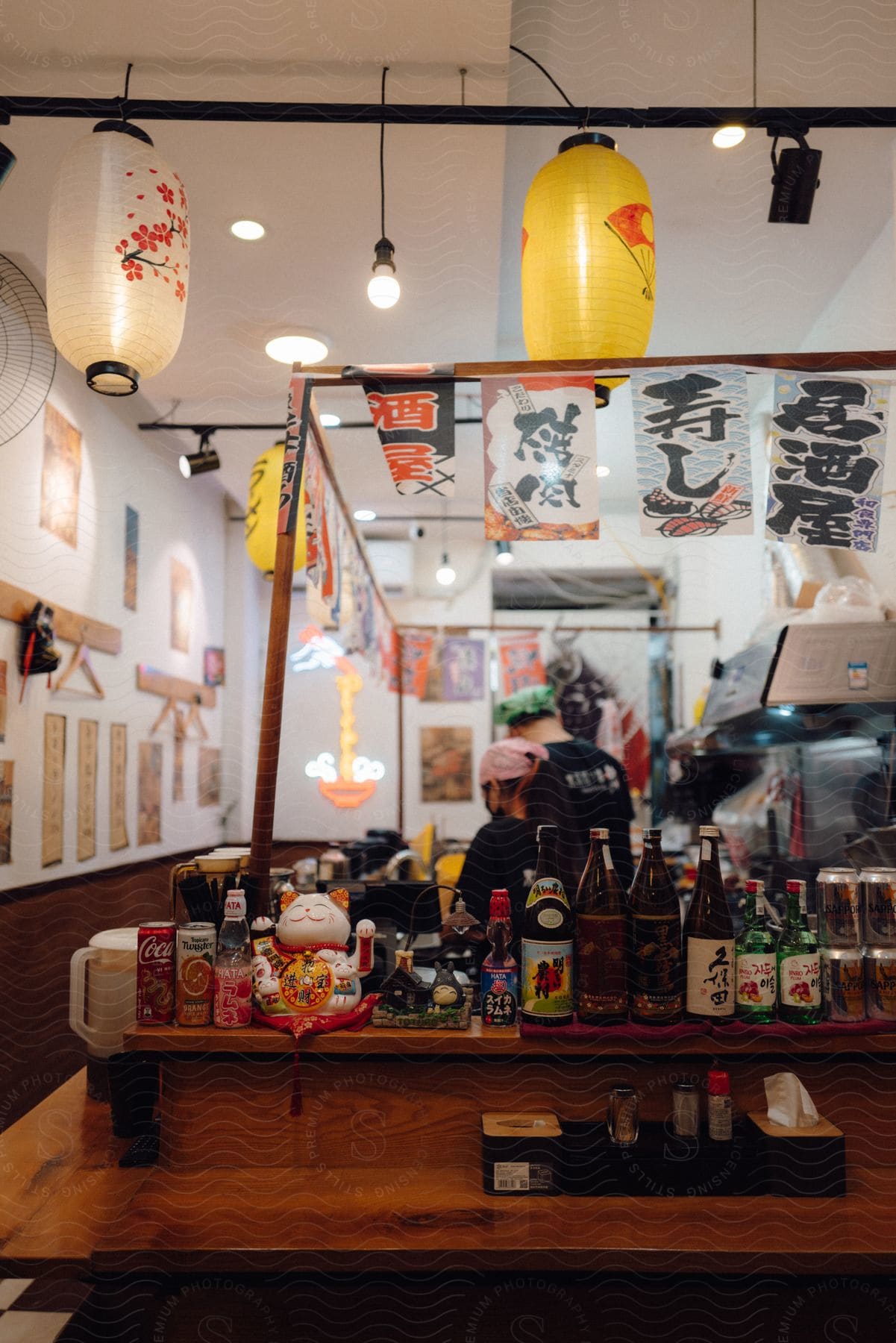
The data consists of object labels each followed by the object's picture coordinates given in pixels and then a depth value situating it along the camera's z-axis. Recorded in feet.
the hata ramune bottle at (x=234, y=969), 5.48
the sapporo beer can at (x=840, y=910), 5.58
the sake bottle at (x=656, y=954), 5.31
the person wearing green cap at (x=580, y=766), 11.18
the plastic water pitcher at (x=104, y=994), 6.40
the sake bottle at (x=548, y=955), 5.36
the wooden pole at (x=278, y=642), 6.04
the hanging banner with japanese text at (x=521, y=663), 22.97
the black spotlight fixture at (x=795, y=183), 8.25
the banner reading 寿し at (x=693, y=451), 6.79
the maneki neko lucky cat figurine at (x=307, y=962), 5.51
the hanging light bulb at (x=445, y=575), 22.59
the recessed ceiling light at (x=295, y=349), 13.35
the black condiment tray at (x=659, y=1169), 5.06
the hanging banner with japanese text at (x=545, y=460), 6.80
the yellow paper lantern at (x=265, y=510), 13.35
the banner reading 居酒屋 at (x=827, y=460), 6.83
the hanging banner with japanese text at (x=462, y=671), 23.11
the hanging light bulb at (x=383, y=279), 8.62
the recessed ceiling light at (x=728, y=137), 9.11
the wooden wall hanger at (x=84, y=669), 12.83
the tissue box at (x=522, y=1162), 5.06
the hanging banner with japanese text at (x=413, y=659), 21.79
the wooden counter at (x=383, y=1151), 4.84
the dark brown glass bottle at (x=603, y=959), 5.36
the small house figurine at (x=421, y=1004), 5.45
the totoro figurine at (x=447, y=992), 5.49
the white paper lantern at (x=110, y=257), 6.66
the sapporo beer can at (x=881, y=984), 5.45
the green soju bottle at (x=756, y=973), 5.38
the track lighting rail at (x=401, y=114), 8.03
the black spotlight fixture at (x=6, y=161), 7.58
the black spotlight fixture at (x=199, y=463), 15.36
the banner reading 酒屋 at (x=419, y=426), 6.90
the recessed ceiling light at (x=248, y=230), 10.69
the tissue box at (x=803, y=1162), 5.01
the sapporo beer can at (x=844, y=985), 5.42
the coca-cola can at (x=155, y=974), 5.52
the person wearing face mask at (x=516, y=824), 9.77
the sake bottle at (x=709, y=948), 5.33
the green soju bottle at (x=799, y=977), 5.37
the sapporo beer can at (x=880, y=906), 5.59
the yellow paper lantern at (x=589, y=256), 7.02
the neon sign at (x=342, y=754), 18.71
